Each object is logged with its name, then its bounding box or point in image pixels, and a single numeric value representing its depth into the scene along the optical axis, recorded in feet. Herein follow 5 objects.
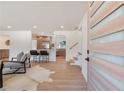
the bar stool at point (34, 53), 17.23
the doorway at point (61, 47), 26.73
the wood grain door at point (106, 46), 2.24
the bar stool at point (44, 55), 17.25
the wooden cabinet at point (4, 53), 19.72
